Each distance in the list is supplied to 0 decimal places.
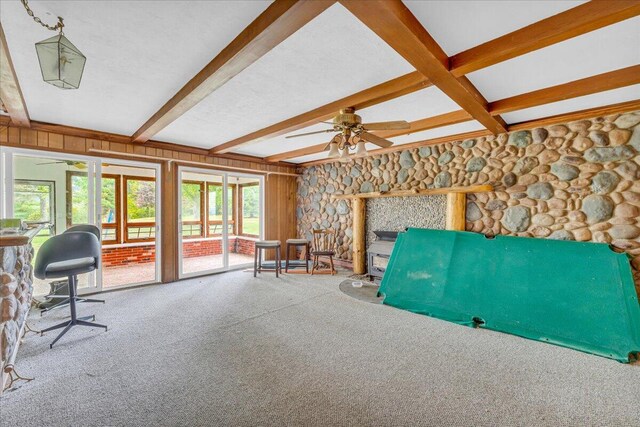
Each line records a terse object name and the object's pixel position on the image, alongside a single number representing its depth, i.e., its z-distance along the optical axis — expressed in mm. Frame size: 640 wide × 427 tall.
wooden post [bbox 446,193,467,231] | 3861
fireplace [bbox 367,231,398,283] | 4461
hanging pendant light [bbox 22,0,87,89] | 1405
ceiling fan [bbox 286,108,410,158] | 2482
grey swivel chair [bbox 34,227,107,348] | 2410
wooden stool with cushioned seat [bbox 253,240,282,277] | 4945
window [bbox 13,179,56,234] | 3418
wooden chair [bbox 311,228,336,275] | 5508
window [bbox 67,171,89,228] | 3830
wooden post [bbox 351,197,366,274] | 5113
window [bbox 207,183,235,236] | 6605
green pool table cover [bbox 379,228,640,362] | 2537
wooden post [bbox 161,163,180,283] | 4523
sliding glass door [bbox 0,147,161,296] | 3375
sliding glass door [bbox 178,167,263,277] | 6086
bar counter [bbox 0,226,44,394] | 1812
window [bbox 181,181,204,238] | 6141
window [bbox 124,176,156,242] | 5852
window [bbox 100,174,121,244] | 5543
